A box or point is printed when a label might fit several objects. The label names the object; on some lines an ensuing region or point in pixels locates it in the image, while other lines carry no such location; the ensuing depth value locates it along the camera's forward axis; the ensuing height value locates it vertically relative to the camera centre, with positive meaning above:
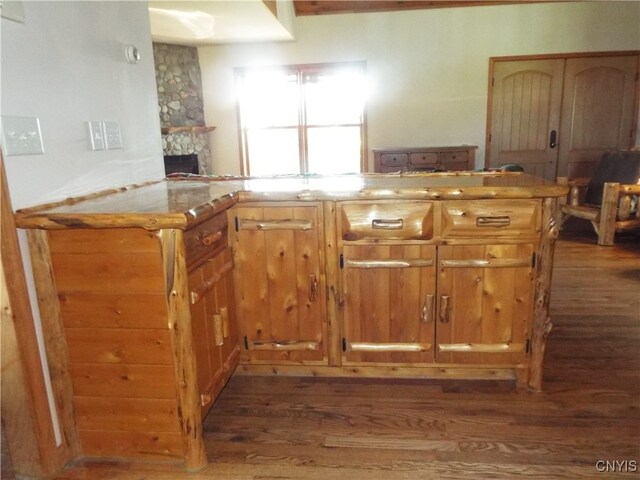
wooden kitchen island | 1.50 -0.58
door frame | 5.76 +0.77
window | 6.23 +0.19
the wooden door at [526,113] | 5.88 +0.14
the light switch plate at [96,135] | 1.85 +0.01
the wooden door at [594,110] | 5.80 +0.15
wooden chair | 4.42 -0.71
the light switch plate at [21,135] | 1.39 +0.02
